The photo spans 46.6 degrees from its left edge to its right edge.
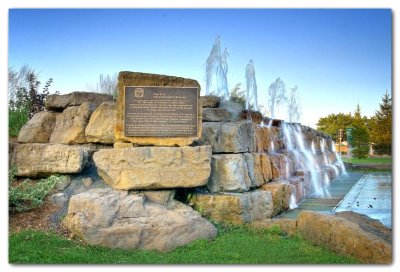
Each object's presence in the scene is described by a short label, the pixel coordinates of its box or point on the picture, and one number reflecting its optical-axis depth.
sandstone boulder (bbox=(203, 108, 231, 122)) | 9.20
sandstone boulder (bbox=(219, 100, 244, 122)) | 9.81
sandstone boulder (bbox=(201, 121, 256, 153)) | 8.30
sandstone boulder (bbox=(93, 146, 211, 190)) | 7.35
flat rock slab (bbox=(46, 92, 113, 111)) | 9.36
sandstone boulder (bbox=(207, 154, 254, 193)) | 7.93
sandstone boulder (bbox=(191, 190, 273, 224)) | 7.55
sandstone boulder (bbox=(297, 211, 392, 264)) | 5.88
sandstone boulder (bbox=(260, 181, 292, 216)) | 8.89
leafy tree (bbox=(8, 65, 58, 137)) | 10.34
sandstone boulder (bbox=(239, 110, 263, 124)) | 10.14
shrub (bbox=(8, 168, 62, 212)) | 7.45
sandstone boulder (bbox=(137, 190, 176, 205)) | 7.47
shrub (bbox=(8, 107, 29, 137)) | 10.27
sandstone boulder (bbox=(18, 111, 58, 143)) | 9.10
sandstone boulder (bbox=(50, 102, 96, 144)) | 8.84
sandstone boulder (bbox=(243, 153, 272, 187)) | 8.61
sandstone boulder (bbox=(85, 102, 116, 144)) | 8.62
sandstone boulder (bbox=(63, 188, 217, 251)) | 6.51
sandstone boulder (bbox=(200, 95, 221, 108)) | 9.70
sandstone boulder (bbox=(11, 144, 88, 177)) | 8.20
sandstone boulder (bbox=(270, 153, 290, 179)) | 10.08
